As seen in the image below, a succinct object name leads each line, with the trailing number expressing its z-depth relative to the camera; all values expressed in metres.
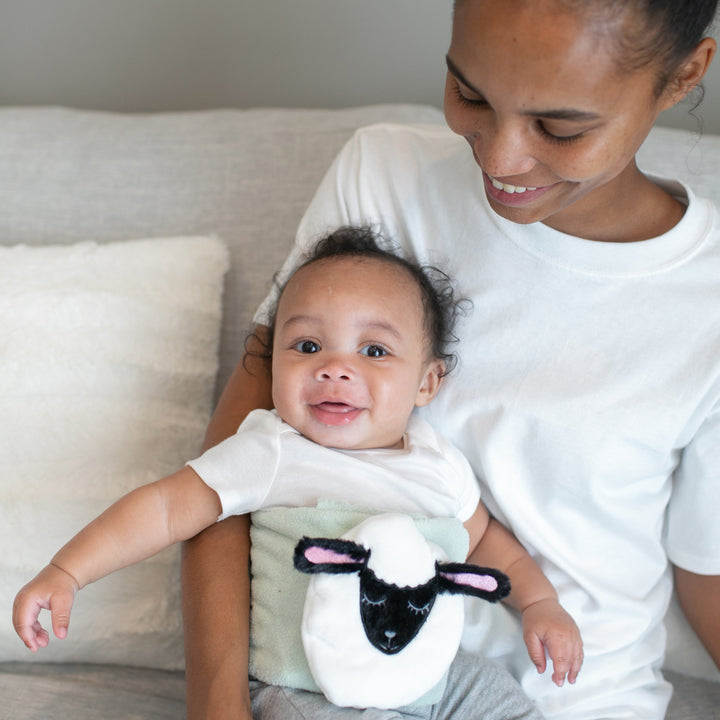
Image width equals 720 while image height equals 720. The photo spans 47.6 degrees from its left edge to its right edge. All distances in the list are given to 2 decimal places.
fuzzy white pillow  1.25
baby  1.02
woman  1.02
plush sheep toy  0.91
